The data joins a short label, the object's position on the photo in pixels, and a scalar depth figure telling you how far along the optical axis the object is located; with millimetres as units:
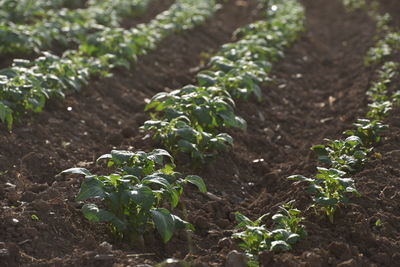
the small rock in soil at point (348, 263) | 7050
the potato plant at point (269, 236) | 7312
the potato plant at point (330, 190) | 8086
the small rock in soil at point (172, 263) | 6656
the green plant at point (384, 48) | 16891
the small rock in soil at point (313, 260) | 7031
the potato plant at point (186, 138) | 9891
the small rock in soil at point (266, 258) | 7133
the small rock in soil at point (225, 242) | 8008
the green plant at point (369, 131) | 10437
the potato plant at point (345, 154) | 9320
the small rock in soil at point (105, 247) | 7219
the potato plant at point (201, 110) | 10516
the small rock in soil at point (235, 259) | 7094
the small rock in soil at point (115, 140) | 11320
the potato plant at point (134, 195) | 7437
